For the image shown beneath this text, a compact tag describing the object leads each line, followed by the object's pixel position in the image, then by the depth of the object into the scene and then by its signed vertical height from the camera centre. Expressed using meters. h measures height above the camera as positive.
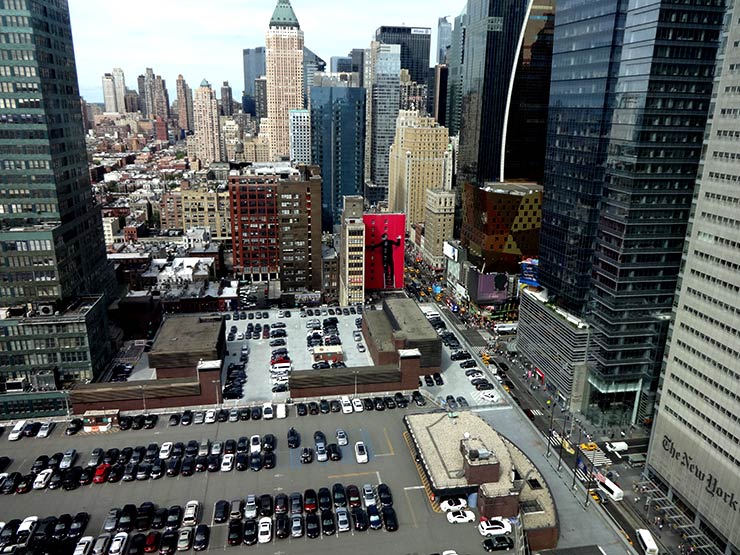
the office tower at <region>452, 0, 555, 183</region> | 167.50 +11.12
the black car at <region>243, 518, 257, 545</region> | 63.00 -45.62
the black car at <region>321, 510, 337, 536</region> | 64.62 -45.79
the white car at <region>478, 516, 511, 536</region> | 63.66 -44.99
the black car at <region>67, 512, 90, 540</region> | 63.50 -45.98
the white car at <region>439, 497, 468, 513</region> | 67.62 -45.13
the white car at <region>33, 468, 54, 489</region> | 72.12 -45.73
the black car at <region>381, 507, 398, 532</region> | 64.88 -45.47
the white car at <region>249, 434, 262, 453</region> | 80.44 -45.72
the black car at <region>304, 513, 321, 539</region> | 64.25 -46.00
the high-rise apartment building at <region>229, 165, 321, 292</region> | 159.00 -28.43
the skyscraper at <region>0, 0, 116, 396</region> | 92.56 -16.63
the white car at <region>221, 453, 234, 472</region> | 76.25 -45.80
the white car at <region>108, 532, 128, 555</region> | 60.84 -45.77
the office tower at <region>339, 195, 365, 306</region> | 143.38 -31.25
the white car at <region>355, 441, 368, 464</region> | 78.12 -45.46
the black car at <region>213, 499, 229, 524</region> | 66.31 -45.68
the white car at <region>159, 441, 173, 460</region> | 78.75 -45.77
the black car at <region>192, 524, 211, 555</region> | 62.06 -45.83
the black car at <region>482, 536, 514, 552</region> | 61.74 -45.37
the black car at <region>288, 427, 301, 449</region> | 81.78 -45.51
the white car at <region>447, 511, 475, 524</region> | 65.69 -45.29
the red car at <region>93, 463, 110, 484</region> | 73.50 -45.90
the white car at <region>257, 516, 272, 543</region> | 63.37 -45.77
